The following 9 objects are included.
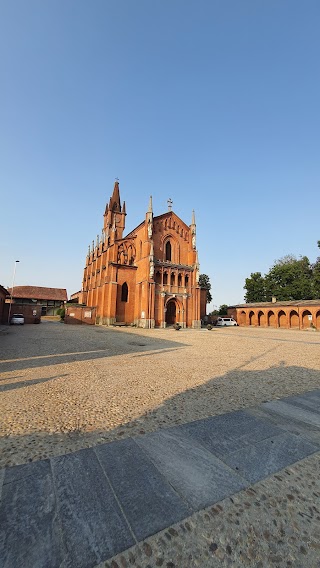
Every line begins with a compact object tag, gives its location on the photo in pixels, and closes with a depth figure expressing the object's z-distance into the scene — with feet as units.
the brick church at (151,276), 119.03
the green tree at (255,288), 189.67
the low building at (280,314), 129.08
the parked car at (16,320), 103.65
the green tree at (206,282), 220.88
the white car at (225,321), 163.73
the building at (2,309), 91.85
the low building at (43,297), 185.94
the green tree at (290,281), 167.63
